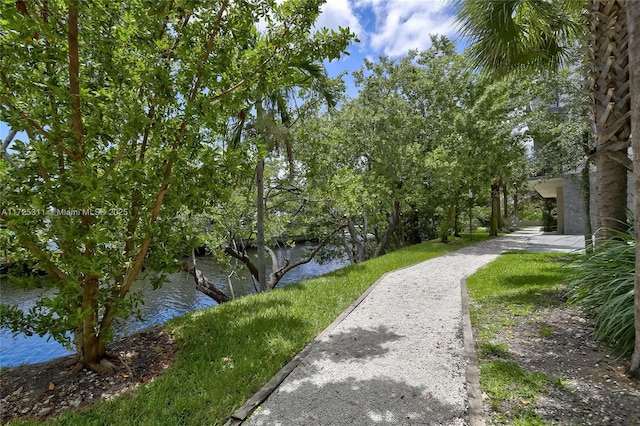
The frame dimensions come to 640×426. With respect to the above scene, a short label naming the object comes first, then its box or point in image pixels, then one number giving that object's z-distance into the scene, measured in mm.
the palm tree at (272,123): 8539
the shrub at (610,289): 3412
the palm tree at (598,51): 4457
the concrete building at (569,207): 17781
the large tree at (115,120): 3027
